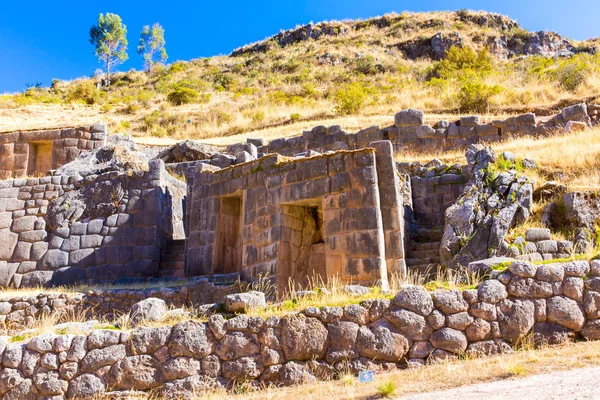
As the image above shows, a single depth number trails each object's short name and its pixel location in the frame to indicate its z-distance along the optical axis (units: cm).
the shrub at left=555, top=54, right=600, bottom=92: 2603
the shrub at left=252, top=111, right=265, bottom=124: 3123
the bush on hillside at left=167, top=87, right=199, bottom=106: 4134
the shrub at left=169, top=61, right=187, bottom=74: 5797
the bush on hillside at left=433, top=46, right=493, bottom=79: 3786
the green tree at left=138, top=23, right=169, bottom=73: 6335
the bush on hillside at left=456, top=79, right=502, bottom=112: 2582
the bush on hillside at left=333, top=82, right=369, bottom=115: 2945
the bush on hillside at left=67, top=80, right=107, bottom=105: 4397
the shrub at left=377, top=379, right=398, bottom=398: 594
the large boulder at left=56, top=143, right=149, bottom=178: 1647
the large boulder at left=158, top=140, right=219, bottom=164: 2119
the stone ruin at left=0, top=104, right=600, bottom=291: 1095
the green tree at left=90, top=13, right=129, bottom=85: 6019
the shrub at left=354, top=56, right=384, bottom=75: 4820
